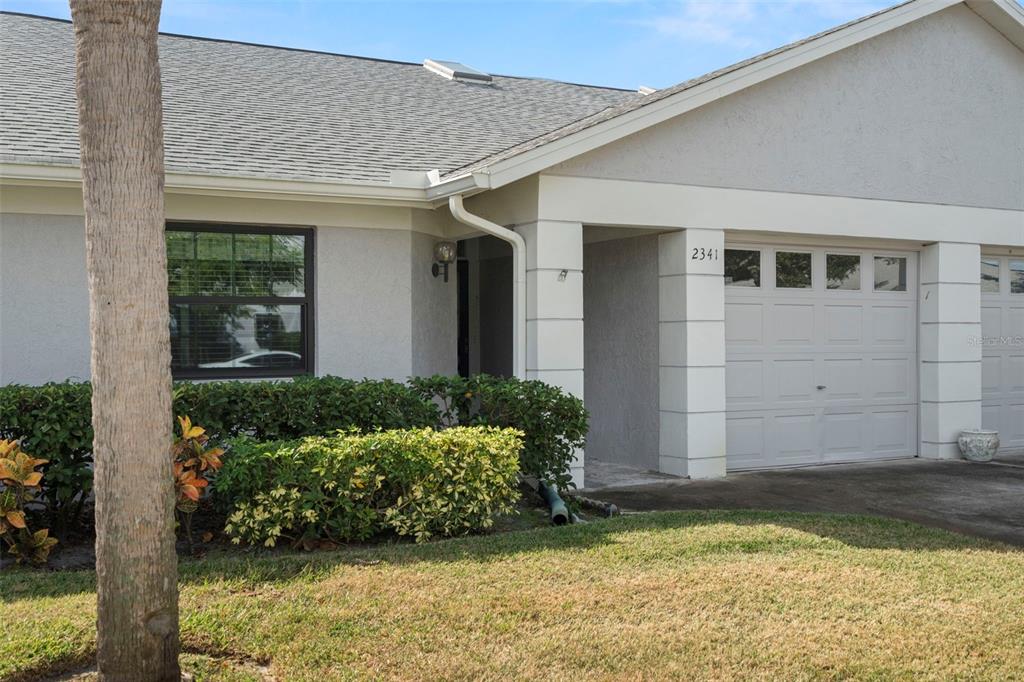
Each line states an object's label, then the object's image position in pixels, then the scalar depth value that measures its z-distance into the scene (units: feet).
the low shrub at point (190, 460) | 22.18
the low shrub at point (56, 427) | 23.29
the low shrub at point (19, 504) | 21.09
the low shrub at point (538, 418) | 27.55
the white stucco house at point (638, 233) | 30.22
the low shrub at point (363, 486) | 22.26
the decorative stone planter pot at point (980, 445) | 38.24
